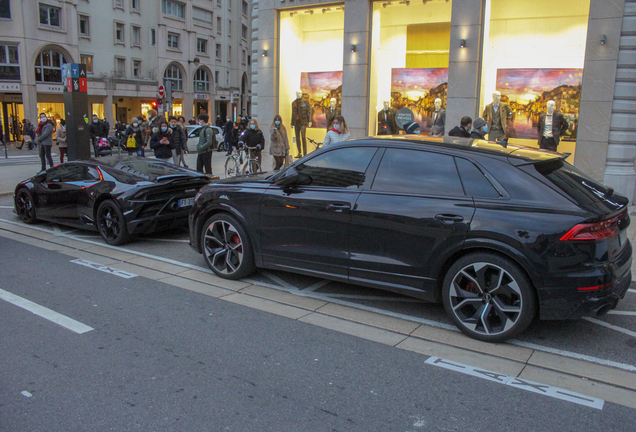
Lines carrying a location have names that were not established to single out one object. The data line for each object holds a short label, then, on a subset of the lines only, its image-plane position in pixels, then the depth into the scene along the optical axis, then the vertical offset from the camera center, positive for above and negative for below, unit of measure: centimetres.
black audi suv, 430 -96
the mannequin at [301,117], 1689 -1
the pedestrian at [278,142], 1423 -68
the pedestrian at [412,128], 1073 -19
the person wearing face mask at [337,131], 1062 -27
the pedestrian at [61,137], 1877 -84
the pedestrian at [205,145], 1418 -78
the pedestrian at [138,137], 2219 -95
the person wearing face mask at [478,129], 1018 -18
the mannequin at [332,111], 1616 +19
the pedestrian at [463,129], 989 -17
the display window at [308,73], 1625 +135
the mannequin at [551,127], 1246 -14
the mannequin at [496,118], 1316 +5
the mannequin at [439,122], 1389 -9
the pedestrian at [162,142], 1387 -70
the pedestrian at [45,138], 1755 -83
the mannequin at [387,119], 1523 -2
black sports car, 794 -124
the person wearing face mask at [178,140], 1448 -69
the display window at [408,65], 1430 +146
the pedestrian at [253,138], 1477 -60
